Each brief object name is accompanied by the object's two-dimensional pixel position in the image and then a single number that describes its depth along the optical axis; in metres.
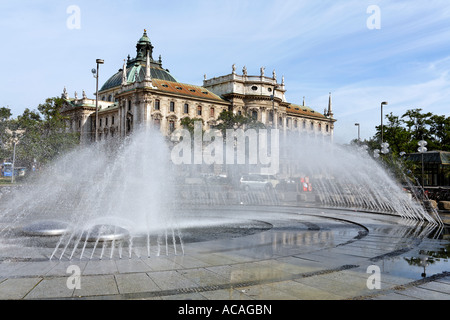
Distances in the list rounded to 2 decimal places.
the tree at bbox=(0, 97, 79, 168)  44.03
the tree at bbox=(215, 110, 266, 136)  58.91
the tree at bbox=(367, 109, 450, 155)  58.94
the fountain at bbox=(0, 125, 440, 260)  9.45
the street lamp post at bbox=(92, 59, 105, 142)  30.40
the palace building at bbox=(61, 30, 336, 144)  71.00
